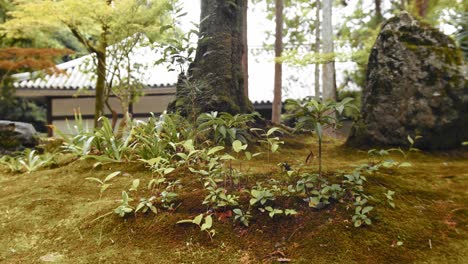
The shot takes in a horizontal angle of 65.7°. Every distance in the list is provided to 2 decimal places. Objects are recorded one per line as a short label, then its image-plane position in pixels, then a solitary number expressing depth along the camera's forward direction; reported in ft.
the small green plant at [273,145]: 7.20
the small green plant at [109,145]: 10.43
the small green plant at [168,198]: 6.73
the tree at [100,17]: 20.97
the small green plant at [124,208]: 6.52
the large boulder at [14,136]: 22.80
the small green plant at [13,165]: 12.38
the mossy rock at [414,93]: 12.16
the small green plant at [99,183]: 8.07
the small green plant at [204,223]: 5.76
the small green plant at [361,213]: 5.67
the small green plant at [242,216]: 5.96
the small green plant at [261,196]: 6.16
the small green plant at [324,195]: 6.14
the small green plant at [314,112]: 6.41
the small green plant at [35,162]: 11.79
